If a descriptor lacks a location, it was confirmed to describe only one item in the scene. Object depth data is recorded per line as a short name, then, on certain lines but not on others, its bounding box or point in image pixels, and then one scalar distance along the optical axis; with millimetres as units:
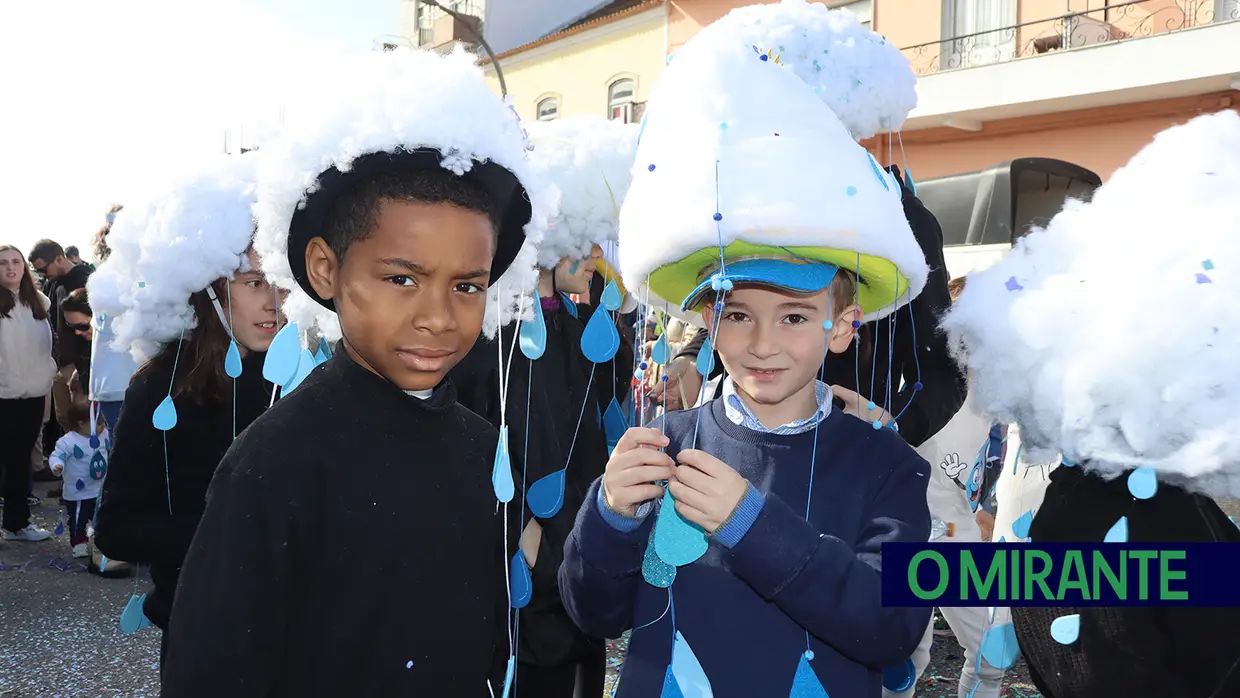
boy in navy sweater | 1548
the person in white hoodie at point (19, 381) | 6125
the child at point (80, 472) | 5590
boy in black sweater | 1378
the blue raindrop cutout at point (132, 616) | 2451
